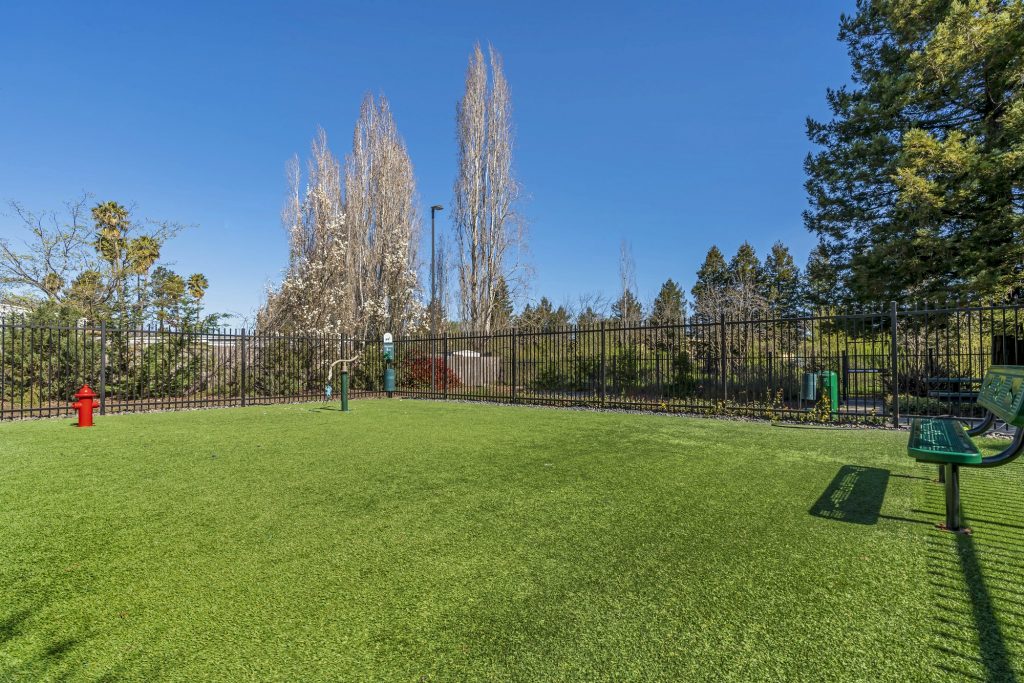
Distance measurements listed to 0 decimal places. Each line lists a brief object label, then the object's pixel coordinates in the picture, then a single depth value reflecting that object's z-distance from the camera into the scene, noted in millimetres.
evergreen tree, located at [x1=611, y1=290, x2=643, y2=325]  31969
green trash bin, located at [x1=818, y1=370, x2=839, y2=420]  9008
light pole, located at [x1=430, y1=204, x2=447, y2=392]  22081
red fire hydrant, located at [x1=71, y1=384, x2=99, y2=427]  8500
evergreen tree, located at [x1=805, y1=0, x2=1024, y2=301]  11586
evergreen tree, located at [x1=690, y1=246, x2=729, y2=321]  53762
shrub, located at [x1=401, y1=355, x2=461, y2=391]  16891
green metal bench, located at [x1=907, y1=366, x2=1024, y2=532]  2809
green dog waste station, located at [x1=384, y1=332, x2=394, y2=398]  16062
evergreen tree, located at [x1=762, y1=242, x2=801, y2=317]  41156
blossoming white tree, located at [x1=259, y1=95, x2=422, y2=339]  20391
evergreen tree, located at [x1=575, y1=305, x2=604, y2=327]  23156
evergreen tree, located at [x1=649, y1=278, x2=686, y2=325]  56750
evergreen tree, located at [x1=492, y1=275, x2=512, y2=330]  22219
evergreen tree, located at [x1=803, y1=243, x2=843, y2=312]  15500
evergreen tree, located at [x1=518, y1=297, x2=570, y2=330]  24622
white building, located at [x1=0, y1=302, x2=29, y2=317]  14445
